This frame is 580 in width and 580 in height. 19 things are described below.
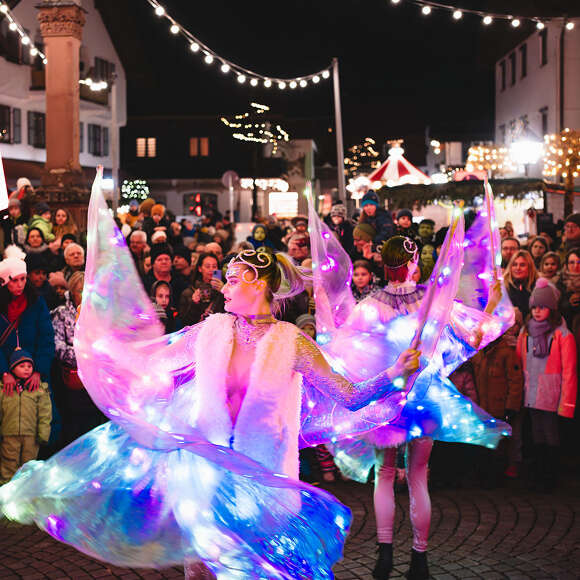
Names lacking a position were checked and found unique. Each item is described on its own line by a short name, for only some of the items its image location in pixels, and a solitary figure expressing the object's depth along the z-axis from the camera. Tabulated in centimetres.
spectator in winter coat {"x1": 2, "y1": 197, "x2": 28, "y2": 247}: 1241
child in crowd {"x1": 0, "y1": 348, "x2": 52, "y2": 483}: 818
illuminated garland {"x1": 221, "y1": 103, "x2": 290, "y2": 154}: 3911
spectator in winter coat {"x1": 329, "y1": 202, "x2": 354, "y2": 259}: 1301
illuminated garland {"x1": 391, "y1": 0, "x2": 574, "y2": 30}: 1728
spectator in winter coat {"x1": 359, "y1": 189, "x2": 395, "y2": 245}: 1338
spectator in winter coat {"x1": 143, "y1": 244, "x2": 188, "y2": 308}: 1052
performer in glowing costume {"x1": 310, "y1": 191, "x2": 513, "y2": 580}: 572
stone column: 1673
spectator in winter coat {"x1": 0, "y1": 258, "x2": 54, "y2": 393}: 860
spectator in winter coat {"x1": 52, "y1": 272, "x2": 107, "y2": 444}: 897
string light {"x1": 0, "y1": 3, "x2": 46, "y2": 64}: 1522
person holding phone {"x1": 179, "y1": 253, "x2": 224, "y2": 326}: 953
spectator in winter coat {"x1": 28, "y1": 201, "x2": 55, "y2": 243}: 1261
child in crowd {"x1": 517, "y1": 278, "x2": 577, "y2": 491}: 861
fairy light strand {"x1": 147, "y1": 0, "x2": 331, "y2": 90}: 1527
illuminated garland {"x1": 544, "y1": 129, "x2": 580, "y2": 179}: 2081
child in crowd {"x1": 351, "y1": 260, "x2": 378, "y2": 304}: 915
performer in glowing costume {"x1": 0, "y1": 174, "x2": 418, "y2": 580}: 409
